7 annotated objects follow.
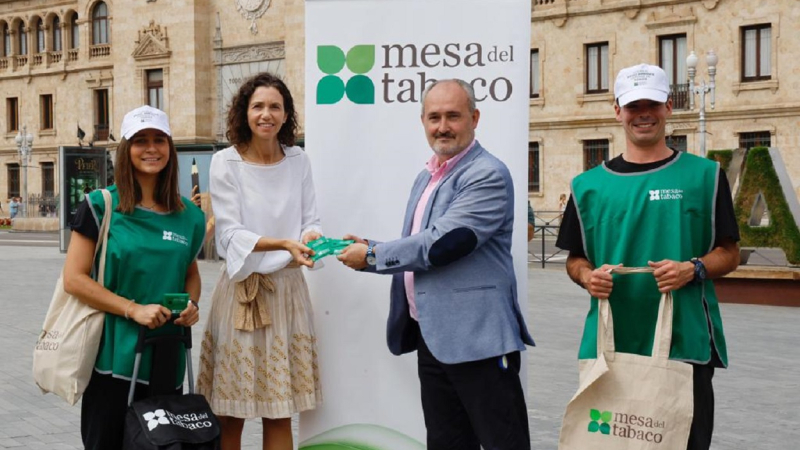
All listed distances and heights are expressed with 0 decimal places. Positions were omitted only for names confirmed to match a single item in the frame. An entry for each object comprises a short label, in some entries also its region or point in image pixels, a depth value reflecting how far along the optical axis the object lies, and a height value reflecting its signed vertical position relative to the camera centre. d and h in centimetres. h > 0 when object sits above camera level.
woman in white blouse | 435 -36
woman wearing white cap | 386 -28
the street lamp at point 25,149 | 4628 +207
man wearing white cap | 350 -15
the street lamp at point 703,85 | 2681 +311
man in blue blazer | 365 -29
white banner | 476 +11
